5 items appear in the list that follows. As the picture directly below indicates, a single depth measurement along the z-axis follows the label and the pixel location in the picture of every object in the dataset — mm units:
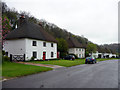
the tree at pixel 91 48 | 57094
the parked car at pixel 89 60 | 26883
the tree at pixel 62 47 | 42969
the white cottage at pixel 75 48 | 54031
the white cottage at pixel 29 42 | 27125
